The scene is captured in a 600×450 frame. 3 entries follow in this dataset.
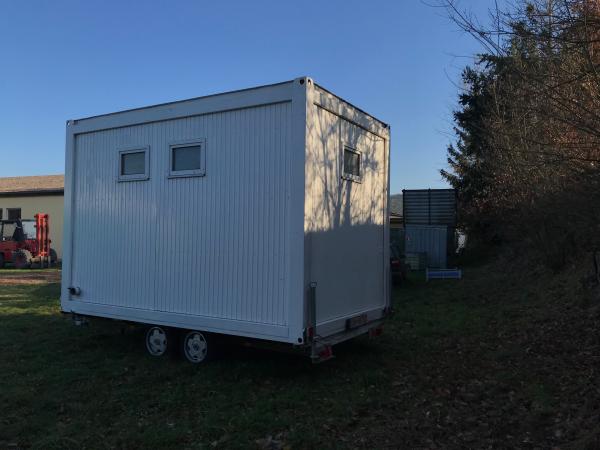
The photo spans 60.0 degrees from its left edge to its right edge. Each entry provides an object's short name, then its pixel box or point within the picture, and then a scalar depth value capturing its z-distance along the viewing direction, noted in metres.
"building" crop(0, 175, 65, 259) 28.73
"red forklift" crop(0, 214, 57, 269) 23.28
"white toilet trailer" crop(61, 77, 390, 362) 5.64
